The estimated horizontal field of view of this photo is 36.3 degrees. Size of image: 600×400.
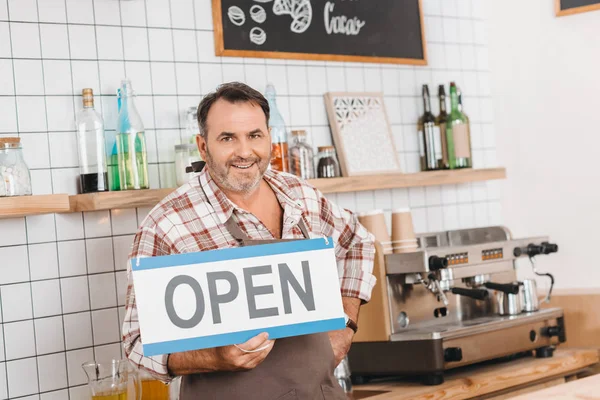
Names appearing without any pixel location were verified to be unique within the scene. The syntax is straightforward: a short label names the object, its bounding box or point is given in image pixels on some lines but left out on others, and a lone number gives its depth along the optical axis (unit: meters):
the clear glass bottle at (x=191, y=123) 3.01
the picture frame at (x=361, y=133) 3.47
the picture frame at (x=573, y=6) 3.68
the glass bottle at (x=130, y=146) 2.80
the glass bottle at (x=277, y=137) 3.13
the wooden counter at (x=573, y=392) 2.07
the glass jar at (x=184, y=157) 2.93
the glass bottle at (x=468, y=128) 3.75
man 2.09
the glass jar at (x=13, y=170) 2.49
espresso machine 2.96
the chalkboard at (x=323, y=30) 3.23
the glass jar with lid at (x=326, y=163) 3.33
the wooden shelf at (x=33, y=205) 2.41
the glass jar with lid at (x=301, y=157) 3.23
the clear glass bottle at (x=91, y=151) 2.78
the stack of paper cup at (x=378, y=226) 3.21
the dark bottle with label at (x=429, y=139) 3.73
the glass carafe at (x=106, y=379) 2.58
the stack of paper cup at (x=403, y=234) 3.23
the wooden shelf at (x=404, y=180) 3.25
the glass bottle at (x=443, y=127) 3.74
